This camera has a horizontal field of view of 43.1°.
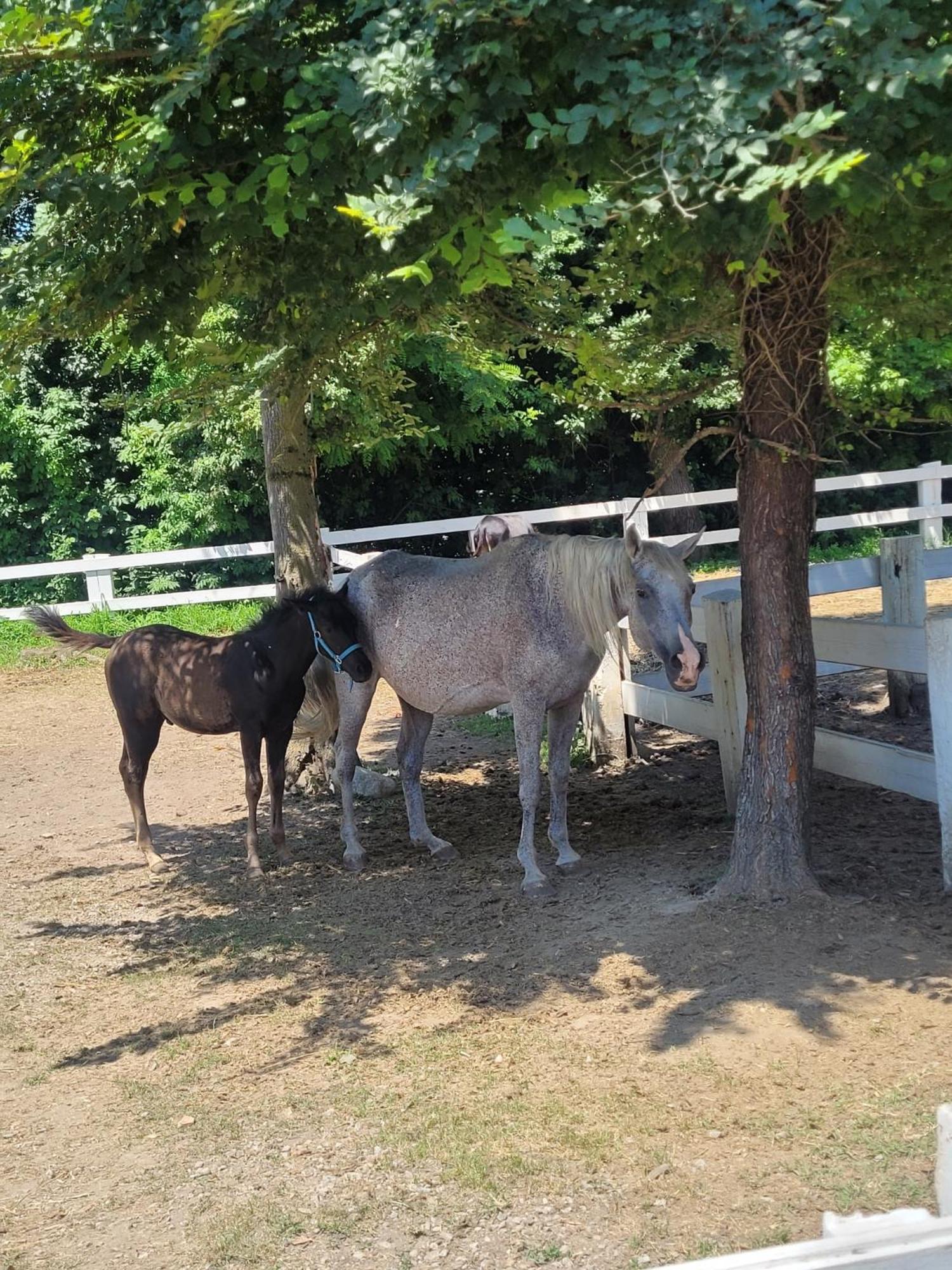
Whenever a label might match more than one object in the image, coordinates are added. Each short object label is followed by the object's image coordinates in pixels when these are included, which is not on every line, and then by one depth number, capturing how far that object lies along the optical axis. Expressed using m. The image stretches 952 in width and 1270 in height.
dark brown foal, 6.87
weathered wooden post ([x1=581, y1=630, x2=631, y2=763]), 8.40
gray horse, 5.82
